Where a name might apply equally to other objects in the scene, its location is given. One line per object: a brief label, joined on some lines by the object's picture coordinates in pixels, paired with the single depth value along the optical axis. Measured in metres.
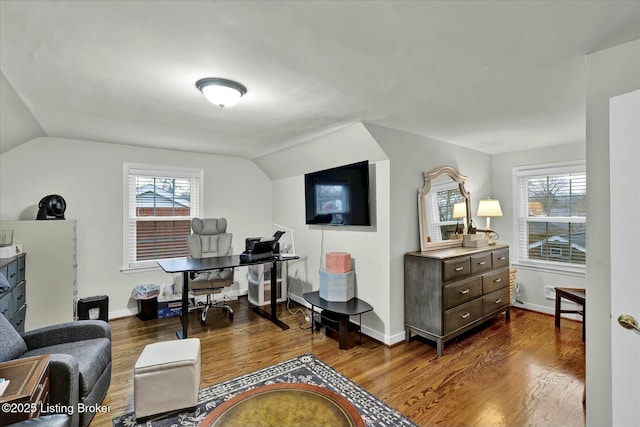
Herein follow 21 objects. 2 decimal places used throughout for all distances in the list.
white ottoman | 2.00
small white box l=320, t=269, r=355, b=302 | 3.43
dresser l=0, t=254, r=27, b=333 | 2.51
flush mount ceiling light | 2.05
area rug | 2.03
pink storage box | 3.49
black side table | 3.07
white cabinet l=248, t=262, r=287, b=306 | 4.38
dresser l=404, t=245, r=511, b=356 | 3.05
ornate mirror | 3.52
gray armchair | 1.67
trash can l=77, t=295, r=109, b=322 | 3.45
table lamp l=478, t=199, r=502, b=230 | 4.23
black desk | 3.19
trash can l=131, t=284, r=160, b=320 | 3.86
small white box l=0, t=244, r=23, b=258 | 2.72
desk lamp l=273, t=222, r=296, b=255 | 4.69
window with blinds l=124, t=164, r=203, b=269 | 4.09
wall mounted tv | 3.37
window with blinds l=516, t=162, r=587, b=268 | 3.90
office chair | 3.78
